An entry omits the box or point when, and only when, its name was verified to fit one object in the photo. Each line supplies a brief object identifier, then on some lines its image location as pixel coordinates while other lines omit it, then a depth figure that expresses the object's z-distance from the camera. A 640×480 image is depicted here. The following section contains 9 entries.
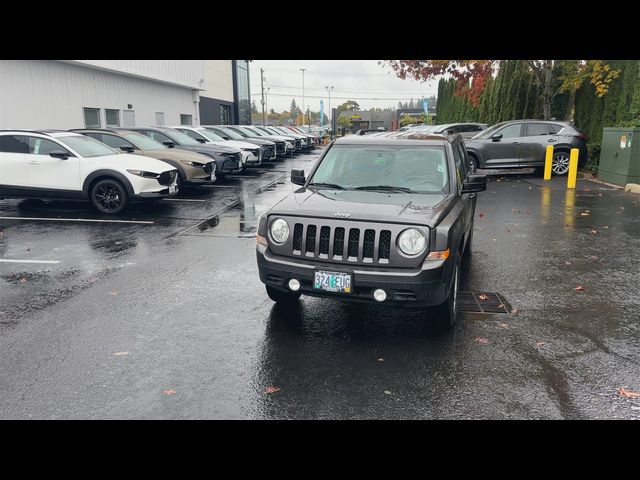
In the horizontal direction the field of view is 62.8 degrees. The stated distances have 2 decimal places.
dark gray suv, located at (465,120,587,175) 16.81
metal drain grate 5.64
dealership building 16.84
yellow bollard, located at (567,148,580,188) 14.45
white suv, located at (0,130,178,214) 10.78
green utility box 13.95
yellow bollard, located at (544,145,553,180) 16.42
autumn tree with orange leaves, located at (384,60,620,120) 17.59
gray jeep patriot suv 4.51
